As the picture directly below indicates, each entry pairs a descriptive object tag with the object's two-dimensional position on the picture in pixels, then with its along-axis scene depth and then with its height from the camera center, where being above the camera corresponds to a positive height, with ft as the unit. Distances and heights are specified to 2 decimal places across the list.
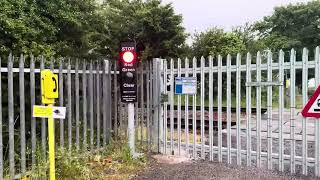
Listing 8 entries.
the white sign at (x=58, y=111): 13.37 -1.04
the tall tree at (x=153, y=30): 79.41 +11.77
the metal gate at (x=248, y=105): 17.92 -1.28
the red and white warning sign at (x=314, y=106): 12.48 -0.84
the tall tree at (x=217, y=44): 80.23 +8.87
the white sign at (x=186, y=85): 21.42 -0.15
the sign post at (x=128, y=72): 20.74 +0.59
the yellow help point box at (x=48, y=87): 13.50 -0.15
